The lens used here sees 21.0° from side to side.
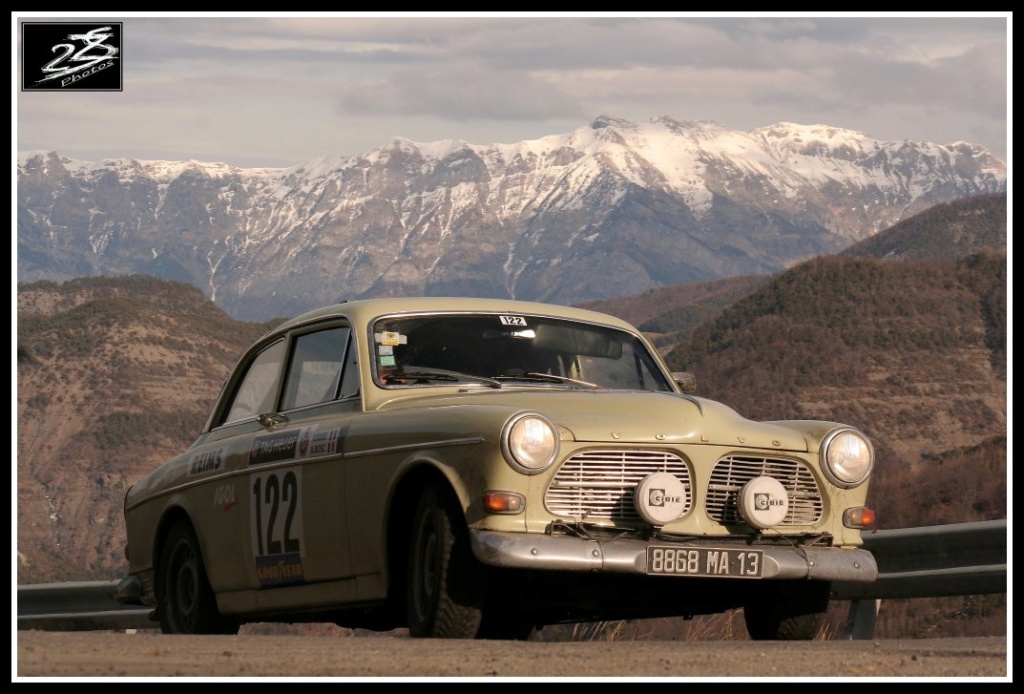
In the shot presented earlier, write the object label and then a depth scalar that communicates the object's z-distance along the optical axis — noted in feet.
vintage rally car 37.57
